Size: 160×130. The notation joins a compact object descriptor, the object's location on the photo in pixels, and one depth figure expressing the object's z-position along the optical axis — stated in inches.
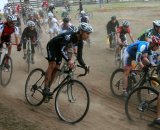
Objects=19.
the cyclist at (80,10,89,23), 886.6
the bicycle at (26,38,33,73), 579.5
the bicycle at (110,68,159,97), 363.6
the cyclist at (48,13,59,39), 837.8
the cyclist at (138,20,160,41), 459.7
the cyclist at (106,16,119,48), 793.6
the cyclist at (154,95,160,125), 318.6
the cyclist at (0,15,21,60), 468.4
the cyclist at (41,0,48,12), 1547.5
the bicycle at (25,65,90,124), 333.8
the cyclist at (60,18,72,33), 646.5
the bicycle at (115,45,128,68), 592.5
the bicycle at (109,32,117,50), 766.6
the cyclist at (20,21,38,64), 583.8
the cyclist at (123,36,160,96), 363.9
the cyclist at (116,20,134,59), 615.4
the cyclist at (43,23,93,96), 334.1
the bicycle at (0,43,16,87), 472.7
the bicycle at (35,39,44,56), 746.9
